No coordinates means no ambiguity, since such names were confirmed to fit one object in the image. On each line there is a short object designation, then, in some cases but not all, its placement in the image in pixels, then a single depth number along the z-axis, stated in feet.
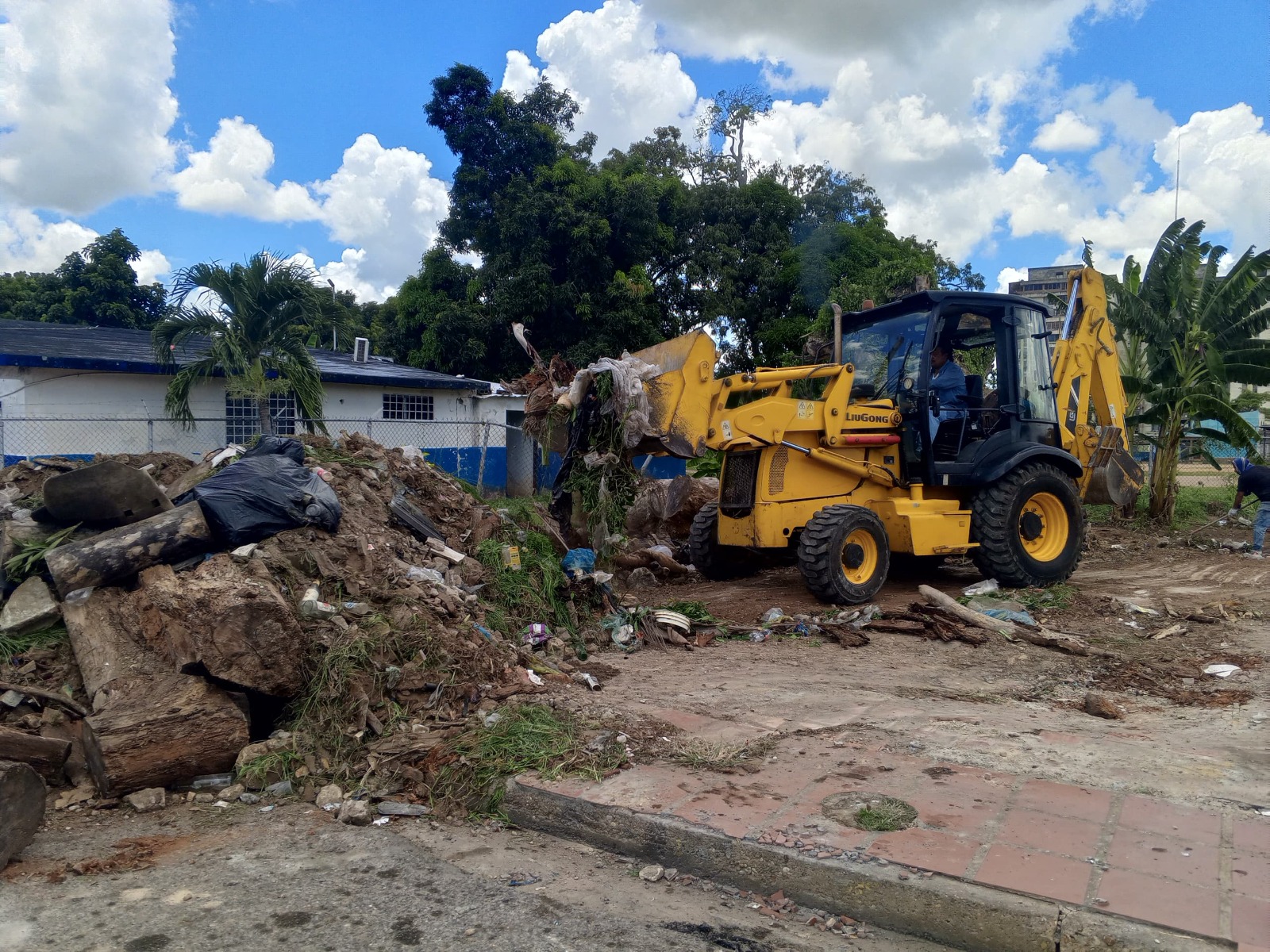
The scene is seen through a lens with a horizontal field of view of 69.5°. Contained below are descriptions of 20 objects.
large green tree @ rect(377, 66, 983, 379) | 68.80
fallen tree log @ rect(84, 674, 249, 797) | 14.52
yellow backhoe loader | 26.66
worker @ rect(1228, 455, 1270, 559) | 40.50
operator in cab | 28.86
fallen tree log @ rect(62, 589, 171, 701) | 16.84
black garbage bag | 19.86
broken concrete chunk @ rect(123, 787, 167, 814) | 14.47
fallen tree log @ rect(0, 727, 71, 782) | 14.06
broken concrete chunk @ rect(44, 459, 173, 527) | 20.11
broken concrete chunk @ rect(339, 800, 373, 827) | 13.94
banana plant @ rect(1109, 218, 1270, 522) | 47.44
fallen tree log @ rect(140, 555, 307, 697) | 15.74
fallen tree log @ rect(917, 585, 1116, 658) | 22.67
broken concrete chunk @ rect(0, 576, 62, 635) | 18.07
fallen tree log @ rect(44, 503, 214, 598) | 18.45
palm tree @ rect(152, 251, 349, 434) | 44.16
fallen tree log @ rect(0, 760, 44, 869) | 12.19
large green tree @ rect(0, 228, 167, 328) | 92.79
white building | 46.55
